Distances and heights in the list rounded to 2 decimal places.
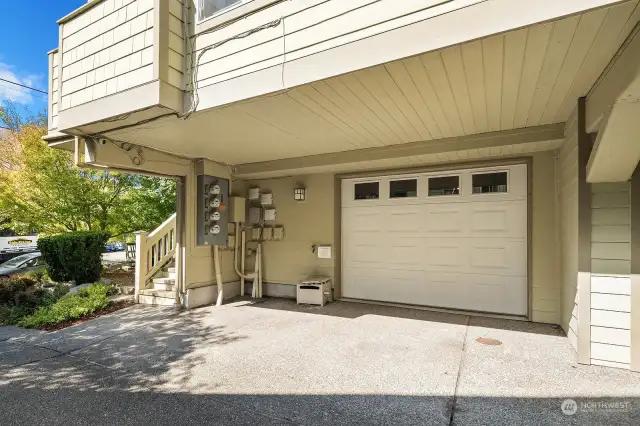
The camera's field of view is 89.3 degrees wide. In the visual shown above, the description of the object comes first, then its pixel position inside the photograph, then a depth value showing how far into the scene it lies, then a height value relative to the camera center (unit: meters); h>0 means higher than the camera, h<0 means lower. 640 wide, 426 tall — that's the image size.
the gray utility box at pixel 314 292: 5.56 -1.32
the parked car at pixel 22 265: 7.72 -1.22
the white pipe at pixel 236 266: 6.34 -0.98
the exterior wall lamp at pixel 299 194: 6.06 +0.42
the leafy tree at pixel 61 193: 7.82 +0.59
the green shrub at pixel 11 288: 5.62 -1.33
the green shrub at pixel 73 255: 6.82 -0.85
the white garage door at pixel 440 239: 4.70 -0.36
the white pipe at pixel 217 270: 5.82 -0.98
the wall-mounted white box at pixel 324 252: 5.89 -0.65
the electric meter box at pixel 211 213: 5.48 +0.05
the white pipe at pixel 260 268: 6.33 -1.02
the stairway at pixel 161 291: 5.67 -1.38
